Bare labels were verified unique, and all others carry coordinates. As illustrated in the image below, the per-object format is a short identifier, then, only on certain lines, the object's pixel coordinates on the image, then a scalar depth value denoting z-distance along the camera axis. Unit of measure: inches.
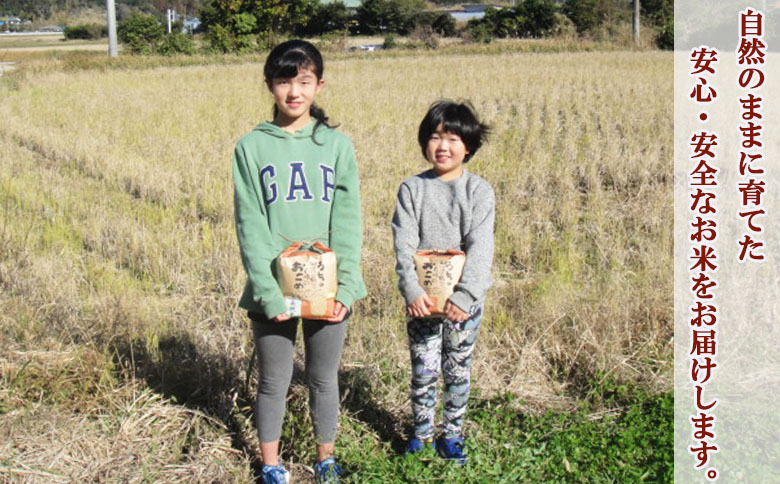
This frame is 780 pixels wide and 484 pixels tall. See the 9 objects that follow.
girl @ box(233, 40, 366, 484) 99.3
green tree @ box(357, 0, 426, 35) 1958.7
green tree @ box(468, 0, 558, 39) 1633.9
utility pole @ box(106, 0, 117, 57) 1109.1
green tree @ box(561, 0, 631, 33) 1648.6
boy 105.0
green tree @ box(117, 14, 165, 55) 1373.2
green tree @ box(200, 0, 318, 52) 1325.0
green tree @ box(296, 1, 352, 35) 1895.9
